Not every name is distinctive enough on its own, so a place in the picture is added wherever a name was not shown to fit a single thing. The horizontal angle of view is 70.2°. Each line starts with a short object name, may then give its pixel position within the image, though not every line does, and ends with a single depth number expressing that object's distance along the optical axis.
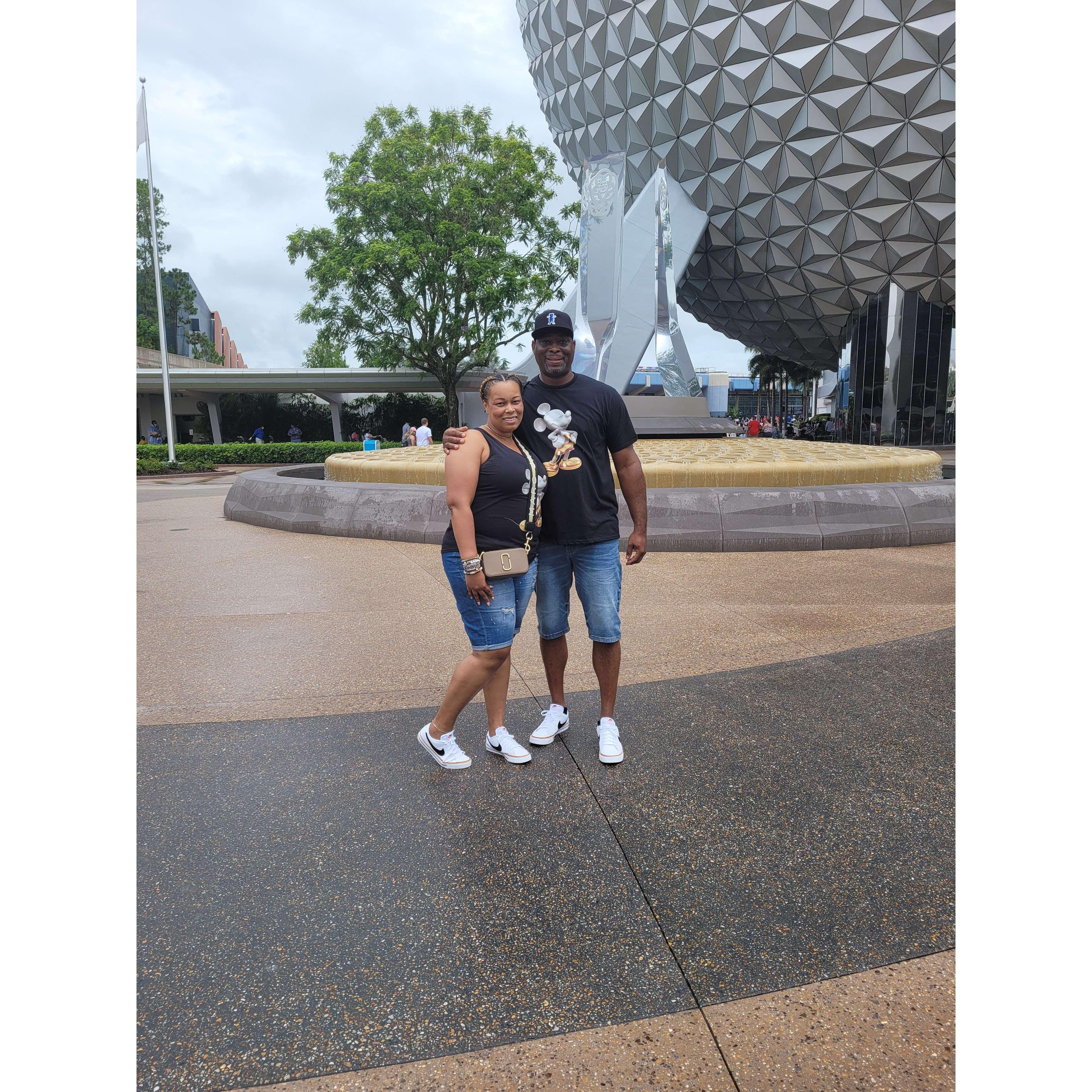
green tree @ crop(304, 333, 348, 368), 73.56
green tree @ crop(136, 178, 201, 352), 47.88
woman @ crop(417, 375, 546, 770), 3.08
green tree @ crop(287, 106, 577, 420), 29.20
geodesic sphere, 22.27
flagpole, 22.05
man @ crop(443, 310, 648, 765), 3.34
